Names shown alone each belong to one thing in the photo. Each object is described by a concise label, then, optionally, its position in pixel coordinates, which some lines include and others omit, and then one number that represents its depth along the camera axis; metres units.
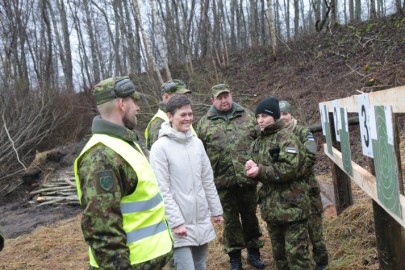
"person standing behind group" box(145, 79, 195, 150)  4.76
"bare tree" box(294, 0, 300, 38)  29.66
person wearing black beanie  3.65
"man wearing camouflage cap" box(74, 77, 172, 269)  2.24
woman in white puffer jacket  3.39
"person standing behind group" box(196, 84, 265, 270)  4.58
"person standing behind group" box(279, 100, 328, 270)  4.26
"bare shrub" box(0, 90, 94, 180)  14.60
